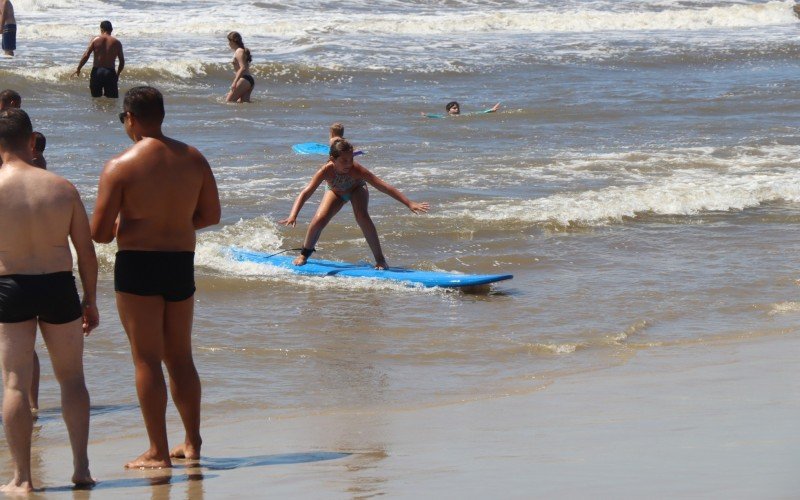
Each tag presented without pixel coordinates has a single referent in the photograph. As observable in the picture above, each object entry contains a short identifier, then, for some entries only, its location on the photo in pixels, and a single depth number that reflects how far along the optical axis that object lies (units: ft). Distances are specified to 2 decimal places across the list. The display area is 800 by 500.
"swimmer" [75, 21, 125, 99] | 137.73
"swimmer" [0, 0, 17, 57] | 157.38
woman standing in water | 138.95
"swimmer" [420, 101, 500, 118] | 129.02
